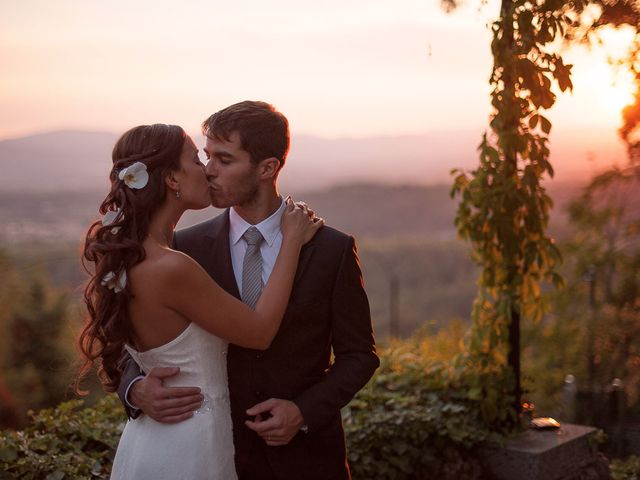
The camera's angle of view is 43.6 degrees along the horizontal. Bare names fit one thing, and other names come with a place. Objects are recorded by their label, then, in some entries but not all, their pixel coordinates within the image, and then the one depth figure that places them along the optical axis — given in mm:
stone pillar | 4852
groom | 2951
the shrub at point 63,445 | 3650
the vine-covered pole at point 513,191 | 4355
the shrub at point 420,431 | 4832
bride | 2631
